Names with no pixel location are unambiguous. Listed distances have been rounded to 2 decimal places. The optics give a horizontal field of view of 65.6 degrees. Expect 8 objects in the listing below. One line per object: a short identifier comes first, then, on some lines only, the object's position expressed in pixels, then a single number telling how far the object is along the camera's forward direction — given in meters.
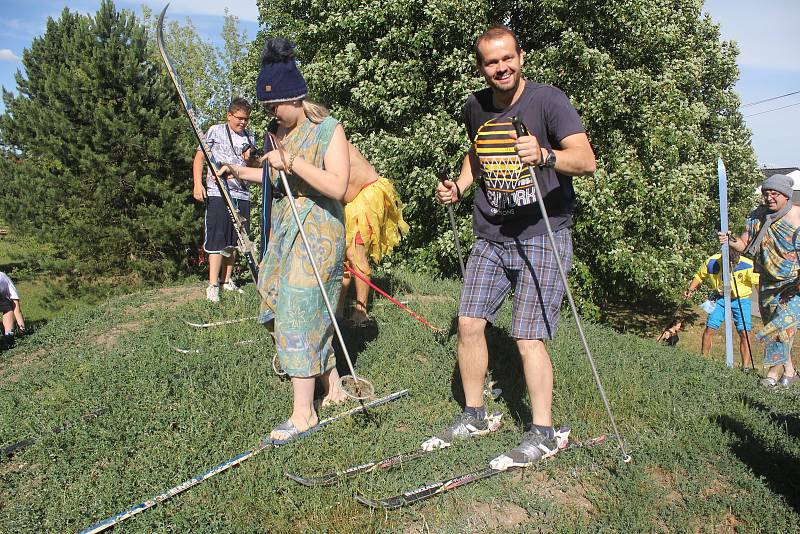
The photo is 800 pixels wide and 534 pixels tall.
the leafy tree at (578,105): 10.14
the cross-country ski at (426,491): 3.19
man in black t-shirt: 3.27
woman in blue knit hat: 3.60
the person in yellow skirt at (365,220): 5.98
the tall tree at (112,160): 10.93
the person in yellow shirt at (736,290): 7.94
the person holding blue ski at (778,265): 5.83
